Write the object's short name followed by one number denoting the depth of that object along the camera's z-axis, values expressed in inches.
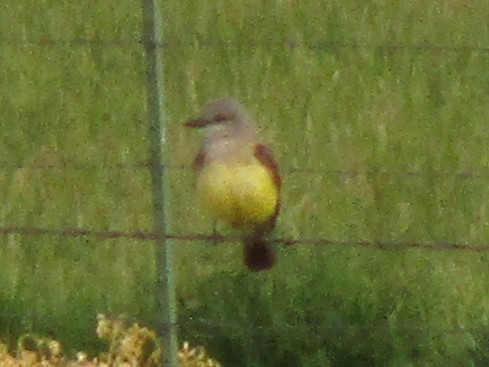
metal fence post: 344.8
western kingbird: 333.4
